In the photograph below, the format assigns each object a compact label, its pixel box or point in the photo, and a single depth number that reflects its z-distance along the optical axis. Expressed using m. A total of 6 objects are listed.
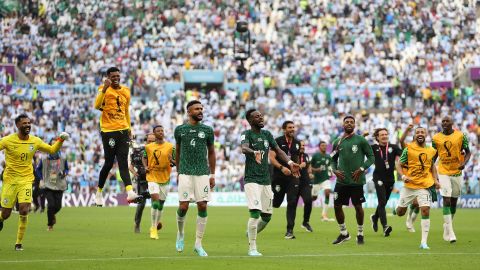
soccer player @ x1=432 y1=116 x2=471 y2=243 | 23.84
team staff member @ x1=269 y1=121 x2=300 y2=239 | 25.53
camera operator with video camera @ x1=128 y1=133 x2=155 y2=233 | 26.12
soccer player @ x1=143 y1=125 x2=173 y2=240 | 25.19
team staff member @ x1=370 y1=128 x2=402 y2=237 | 26.84
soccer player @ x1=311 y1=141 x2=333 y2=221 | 33.97
